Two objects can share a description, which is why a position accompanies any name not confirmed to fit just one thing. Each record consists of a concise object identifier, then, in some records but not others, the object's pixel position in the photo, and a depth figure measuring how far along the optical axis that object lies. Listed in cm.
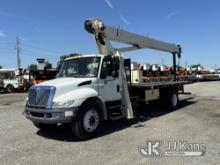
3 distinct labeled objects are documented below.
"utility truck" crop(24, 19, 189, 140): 478
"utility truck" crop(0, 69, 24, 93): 1922
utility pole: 3549
